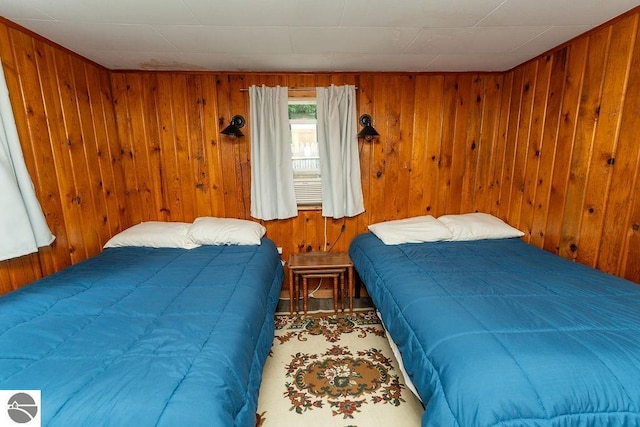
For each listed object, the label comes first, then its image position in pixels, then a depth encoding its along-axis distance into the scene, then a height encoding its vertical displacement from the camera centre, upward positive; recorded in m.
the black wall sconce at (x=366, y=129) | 2.50 +0.24
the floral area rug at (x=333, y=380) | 1.54 -1.33
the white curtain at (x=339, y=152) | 2.62 +0.05
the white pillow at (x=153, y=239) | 2.38 -0.63
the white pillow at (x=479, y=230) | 2.50 -0.62
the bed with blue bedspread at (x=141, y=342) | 0.86 -0.70
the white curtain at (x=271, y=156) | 2.59 +0.02
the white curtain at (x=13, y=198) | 1.51 -0.19
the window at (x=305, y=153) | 2.76 +0.04
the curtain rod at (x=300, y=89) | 2.63 +0.61
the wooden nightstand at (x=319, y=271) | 2.48 -0.95
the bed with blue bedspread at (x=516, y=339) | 0.94 -0.71
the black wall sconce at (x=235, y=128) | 2.45 +0.26
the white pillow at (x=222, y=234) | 2.43 -0.61
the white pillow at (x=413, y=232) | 2.47 -0.64
